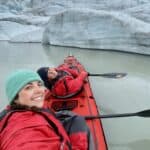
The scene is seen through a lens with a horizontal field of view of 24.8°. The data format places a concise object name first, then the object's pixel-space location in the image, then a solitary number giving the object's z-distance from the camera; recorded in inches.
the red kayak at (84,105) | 88.0
